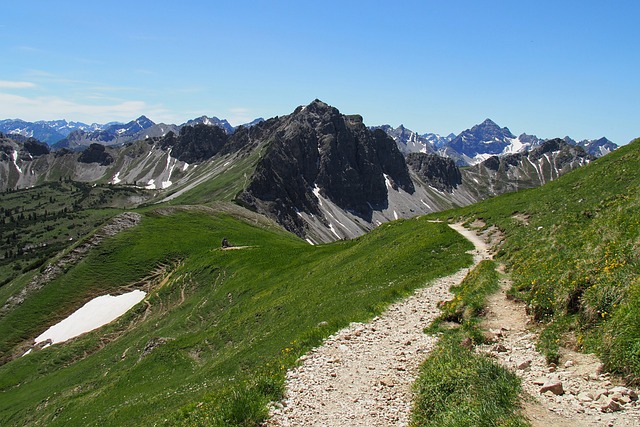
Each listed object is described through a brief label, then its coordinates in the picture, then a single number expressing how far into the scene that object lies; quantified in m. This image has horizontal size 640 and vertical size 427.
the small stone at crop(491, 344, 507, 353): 14.53
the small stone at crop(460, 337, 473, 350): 15.21
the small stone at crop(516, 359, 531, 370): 12.88
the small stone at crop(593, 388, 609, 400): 10.37
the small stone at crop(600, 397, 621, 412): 9.78
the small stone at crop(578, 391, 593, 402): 10.48
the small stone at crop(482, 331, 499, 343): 15.57
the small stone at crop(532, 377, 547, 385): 11.62
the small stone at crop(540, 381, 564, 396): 11.07
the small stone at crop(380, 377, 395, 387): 13.91
